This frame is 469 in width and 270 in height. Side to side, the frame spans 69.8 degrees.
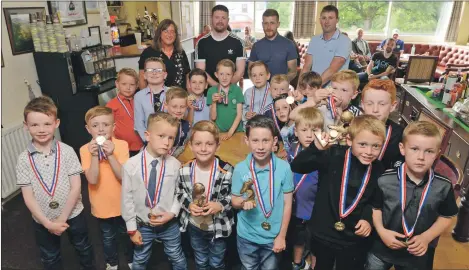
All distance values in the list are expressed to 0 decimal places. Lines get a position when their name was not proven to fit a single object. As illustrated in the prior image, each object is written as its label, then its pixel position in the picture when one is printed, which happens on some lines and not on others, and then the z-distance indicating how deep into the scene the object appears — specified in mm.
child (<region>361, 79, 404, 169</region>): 1958
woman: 3281
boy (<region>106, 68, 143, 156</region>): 2779
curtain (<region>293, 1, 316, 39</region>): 9695
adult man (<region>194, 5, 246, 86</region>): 3521
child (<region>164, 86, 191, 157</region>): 2508
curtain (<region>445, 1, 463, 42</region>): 9017
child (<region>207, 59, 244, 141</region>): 3012
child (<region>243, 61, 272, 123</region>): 2963
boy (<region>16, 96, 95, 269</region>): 1947
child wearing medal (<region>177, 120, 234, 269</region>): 1855
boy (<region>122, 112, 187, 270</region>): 1901
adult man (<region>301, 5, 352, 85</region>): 3531
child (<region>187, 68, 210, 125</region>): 2918
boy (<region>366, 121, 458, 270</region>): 1615
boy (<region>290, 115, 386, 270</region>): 1691
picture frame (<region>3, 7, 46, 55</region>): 3518
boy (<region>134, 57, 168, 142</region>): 2713
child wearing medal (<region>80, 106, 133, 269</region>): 1995
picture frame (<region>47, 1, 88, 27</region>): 4176
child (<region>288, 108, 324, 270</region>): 1941
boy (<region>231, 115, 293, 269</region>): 1831
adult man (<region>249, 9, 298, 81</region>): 3641
